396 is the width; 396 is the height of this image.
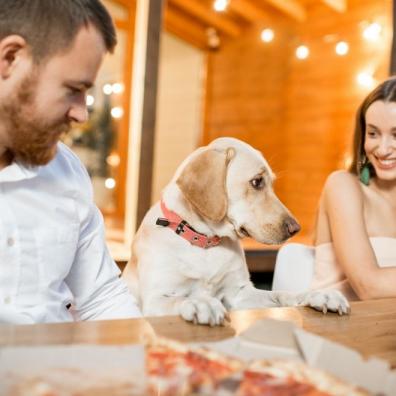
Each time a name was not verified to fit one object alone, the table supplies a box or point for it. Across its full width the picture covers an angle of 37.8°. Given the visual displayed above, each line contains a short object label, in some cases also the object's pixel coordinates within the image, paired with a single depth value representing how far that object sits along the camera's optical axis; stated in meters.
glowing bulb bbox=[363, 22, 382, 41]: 5.57
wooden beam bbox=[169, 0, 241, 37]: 7.44
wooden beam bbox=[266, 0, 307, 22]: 6.98
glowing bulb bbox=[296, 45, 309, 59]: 7.05
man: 1.03
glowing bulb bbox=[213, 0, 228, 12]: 5.82
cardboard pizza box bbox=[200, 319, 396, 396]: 0.71
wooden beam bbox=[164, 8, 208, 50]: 8.02
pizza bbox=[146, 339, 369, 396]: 0.66
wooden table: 0.84
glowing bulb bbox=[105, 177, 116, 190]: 7.44
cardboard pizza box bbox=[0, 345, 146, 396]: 0.64
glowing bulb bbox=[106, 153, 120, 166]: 7.47
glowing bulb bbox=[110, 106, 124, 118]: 7.53
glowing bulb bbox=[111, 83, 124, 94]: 7.55
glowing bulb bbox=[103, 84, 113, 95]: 7.38
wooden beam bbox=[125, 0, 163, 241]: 3.48
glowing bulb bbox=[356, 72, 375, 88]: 6.09
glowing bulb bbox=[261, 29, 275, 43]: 7.46
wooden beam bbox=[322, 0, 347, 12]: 6.58
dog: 1.68
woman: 1.82
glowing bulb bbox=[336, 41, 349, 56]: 6.56
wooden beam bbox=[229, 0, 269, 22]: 7.34
